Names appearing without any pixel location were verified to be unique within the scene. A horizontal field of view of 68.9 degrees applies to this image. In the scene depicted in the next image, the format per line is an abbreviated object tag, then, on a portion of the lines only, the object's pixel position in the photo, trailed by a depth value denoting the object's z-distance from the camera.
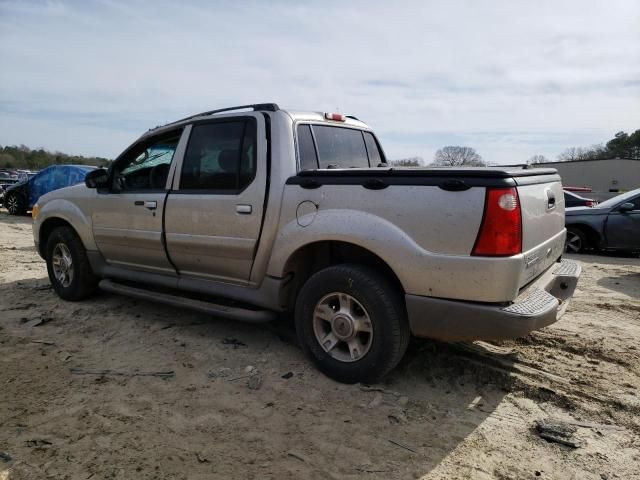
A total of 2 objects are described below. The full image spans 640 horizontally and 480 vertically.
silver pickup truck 2.72
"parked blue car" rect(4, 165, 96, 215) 14.19
